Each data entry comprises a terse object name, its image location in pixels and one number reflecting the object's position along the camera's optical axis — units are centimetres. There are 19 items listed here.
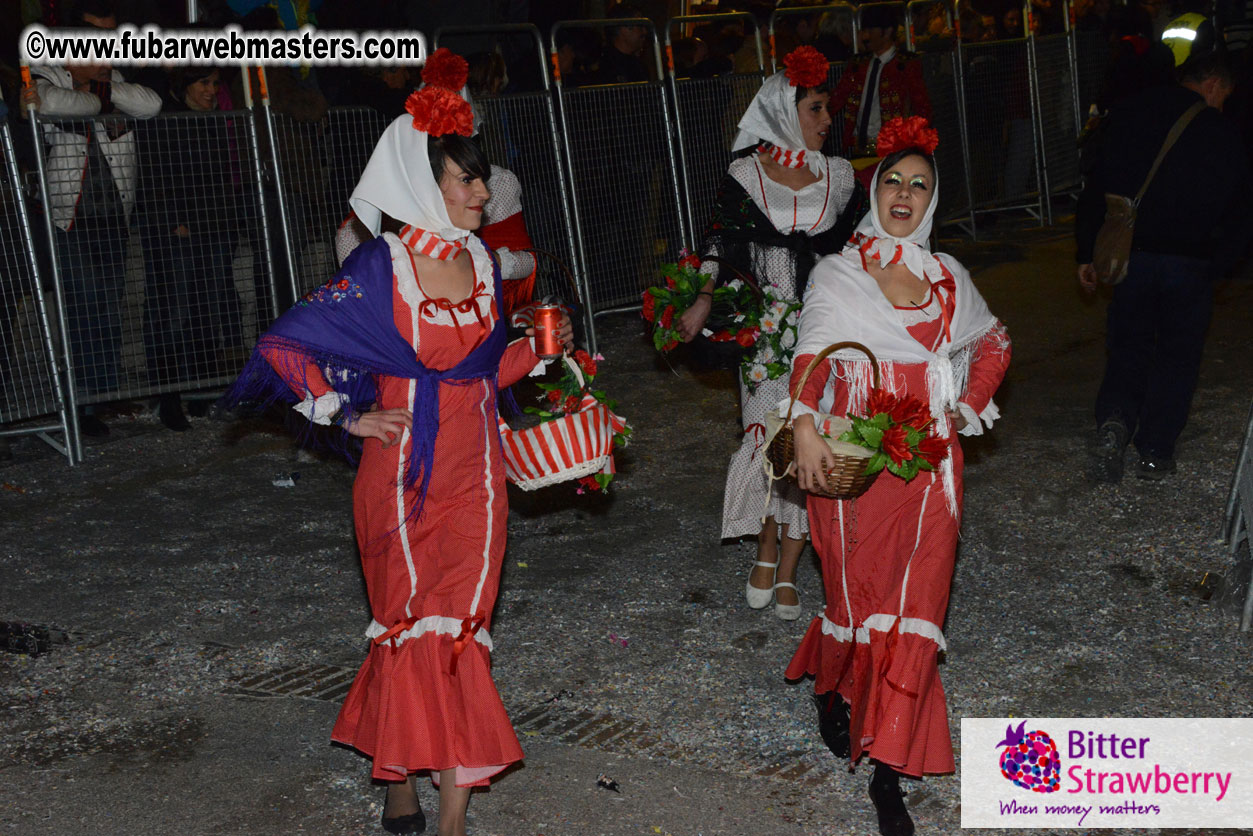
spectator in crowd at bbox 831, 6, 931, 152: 1127
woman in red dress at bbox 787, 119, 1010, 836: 421
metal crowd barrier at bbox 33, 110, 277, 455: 832
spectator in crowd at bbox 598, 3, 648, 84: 1112
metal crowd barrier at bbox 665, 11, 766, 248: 1125
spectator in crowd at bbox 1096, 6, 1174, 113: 1220
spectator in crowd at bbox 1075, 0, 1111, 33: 1664
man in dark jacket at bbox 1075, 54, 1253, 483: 704
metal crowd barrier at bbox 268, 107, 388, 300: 907
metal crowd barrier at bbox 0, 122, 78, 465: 810
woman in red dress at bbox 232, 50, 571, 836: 404
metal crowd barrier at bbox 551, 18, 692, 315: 1060
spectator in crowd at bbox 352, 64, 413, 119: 893
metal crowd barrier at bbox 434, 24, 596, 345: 990
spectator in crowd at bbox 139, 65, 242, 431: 859
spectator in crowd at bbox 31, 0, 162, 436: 823
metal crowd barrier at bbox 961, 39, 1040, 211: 1462
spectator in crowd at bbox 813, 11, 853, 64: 1280
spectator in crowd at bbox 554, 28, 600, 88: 1086
